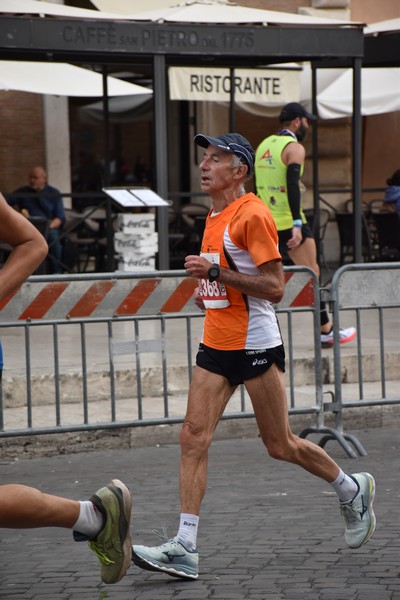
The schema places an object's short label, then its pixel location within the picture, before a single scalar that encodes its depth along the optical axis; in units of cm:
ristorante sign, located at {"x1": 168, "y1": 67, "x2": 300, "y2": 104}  1477
